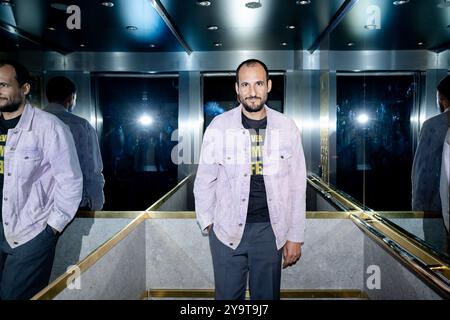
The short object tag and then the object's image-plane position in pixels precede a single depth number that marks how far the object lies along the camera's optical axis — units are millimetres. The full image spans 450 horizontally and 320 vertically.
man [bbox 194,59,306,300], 1771
